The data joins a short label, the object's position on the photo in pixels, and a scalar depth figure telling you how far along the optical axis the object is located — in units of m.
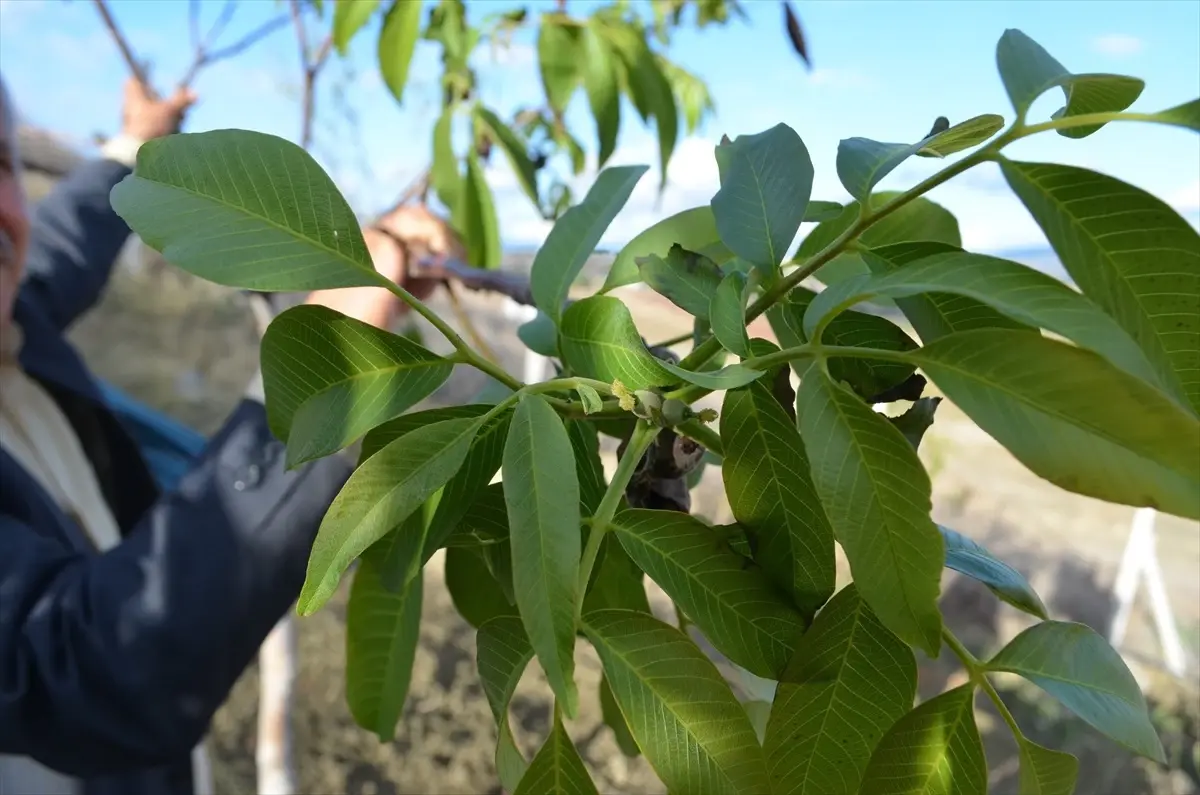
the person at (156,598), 0.61
